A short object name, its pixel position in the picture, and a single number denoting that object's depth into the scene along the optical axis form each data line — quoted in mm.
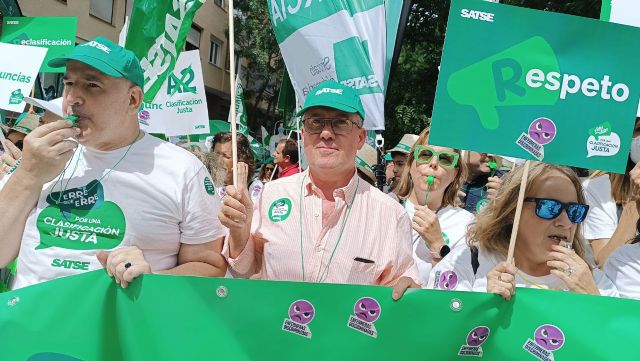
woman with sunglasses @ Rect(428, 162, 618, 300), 2316
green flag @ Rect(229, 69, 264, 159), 10273
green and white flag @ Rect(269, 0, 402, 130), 3867
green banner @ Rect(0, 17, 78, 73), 5520
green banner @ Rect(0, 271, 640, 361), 1975
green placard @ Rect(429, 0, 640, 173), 2070
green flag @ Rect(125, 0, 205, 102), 4012
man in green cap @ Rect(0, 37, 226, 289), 2111
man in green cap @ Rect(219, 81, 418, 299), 2295
